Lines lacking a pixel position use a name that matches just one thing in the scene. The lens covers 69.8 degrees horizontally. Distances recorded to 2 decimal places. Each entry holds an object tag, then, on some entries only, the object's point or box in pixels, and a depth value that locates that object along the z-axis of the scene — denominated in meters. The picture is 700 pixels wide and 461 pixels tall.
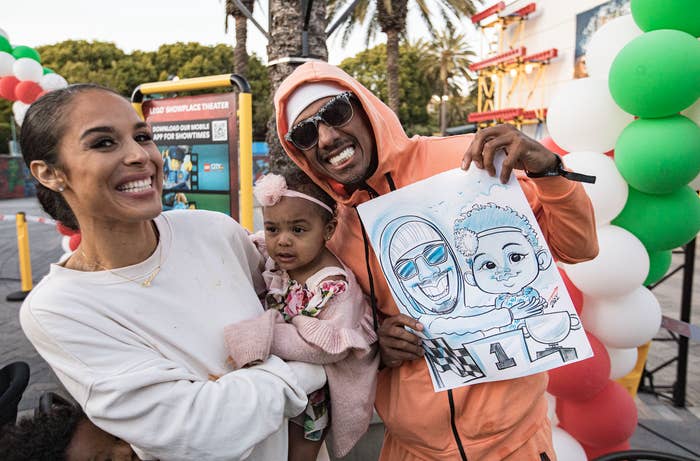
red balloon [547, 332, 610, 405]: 2.85
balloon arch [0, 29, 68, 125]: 7.24
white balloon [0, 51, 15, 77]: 7.30
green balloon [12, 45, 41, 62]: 7.63
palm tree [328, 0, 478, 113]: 16.77
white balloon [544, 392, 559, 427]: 3.29
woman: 1.23
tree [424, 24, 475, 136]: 37.69
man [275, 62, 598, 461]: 1.61
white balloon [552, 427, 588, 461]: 3.00
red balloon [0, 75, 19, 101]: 7.32
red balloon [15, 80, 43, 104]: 7.23
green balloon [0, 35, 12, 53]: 7.69
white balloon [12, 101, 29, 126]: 7.47
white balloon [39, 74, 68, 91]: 7.42
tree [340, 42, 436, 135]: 39.97
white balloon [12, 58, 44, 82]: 7.20
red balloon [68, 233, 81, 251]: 6.12
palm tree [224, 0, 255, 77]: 16.84
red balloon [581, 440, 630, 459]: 3.18
